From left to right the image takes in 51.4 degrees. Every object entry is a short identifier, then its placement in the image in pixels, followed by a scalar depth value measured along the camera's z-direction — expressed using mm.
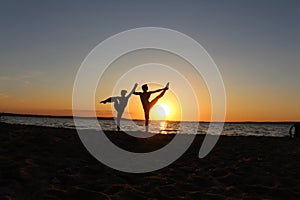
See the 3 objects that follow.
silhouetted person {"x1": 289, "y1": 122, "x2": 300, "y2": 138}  21312
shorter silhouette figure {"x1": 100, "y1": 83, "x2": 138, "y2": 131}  15750
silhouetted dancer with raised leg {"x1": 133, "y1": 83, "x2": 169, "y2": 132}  14555
